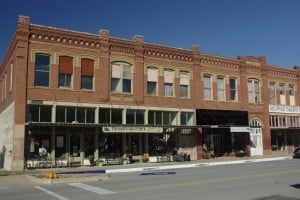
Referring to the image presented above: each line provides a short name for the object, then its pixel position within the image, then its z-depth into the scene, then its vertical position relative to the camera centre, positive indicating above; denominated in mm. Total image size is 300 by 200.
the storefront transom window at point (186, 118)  32938 +2080
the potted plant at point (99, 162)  27234 -1482
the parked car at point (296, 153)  35031 -1193
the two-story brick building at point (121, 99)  25781 +3453
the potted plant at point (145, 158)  29625 -1309
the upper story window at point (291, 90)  43172 +5917
